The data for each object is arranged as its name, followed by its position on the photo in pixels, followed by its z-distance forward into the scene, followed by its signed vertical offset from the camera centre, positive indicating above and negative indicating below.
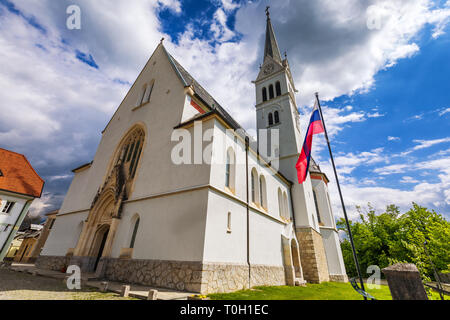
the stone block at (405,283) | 3.51 -0.13
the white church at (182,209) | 8.83 +3.18
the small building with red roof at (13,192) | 18.53 +6.11
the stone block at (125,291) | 6.56 -0.81
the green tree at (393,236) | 22.23 +4.59
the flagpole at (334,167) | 6.22 +3.24
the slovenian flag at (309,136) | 8.34 +5.22
